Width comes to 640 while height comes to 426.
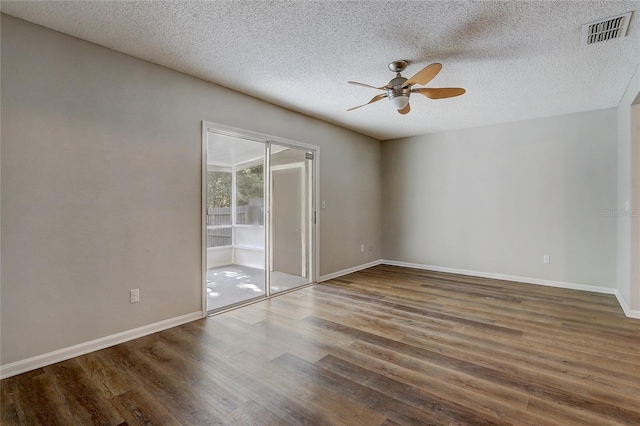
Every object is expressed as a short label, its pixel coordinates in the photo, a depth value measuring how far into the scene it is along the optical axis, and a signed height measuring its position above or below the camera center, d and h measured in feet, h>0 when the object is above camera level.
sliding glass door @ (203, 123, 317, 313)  12.68 +0.10
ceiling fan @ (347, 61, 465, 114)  9.22 +3.87
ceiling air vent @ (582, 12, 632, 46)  7.14 +4.57
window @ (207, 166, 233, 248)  12.29 +0.45
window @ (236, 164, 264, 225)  13.74 +0.94
